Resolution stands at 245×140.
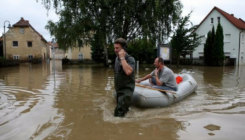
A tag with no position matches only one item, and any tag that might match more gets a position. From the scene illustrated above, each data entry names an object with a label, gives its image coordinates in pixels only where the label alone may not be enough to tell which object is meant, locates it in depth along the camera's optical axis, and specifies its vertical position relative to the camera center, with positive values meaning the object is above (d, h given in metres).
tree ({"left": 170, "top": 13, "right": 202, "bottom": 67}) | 25.00 +2.30
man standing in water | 4.13 -0.40
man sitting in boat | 5.80 -0.51
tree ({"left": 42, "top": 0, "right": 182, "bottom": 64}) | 18.39 +3.68
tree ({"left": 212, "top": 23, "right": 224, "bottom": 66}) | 28.46 +1.42
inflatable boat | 5.04 -0.94
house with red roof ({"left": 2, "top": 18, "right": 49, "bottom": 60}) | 41.25 +3.14
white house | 31.26 +4.12
